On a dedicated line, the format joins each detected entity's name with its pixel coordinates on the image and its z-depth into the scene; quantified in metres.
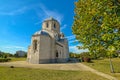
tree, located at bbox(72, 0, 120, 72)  3.59
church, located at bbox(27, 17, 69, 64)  16.97
